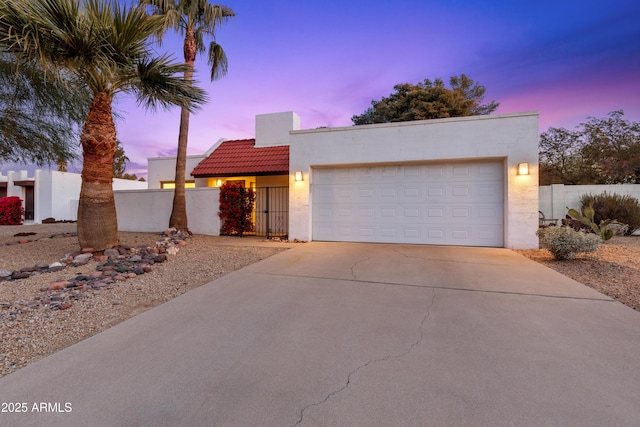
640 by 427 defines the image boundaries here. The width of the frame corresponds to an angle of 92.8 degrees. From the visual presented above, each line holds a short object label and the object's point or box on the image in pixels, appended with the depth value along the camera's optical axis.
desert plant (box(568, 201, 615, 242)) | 7.43
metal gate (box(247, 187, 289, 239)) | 12.58
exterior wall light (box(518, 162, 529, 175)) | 8.27
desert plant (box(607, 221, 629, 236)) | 9.20
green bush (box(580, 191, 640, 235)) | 11.32
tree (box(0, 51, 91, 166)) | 7.98
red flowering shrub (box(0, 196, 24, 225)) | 17.69
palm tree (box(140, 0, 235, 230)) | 10.54
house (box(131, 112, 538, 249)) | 8.48
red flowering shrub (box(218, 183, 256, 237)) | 11.57
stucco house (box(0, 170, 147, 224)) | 19.94
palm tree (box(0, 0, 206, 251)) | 5.35
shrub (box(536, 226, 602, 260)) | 6.54
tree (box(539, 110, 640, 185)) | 17.11
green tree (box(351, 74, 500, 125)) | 19.23
